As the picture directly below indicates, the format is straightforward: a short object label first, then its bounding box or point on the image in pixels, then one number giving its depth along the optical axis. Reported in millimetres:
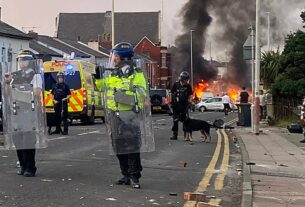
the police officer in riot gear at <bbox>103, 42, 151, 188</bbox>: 8227
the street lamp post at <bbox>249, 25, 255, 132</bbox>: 20947
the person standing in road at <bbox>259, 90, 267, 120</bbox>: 27125
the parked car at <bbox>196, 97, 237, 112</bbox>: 57906
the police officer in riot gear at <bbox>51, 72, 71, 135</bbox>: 17330
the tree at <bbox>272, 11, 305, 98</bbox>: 25605
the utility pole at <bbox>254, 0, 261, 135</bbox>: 19359
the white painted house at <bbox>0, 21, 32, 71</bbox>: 47906
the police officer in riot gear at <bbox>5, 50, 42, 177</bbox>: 8922
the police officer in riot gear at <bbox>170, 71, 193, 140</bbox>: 16141
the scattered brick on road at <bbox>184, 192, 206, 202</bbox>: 7277
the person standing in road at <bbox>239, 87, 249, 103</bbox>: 26391
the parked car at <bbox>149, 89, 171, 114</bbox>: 42800
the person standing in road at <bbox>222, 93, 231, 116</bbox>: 39178
